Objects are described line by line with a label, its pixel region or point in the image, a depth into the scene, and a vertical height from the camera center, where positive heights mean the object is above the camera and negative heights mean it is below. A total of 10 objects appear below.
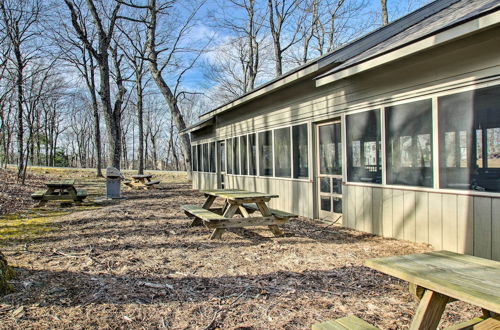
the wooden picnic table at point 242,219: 5.32 -0.88
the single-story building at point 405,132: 4.12 +0.45
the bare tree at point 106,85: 12.62 +3.06
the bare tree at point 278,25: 21.72 +8.90
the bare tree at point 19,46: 13.48 +4.96
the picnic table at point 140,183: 14.65 -0.83
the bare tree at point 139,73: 22.84 +6.60
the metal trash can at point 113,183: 11.29 -0.62
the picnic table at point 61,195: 8.87 -0.79
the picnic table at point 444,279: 1.54 -0.61
